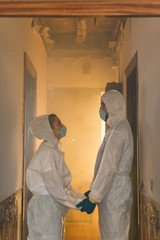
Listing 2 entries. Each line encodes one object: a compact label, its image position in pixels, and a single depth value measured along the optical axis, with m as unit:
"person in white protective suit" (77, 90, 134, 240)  1.79
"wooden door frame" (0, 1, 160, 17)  1.54
